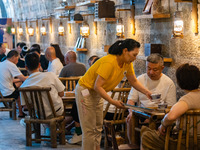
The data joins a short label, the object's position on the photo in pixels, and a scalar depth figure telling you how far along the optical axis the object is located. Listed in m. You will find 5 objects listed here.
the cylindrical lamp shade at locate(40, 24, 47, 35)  12.89
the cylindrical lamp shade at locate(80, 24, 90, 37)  8.60
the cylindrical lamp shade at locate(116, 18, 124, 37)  6.90
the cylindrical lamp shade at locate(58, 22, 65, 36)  10.68
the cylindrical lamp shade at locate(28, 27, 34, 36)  14.66
